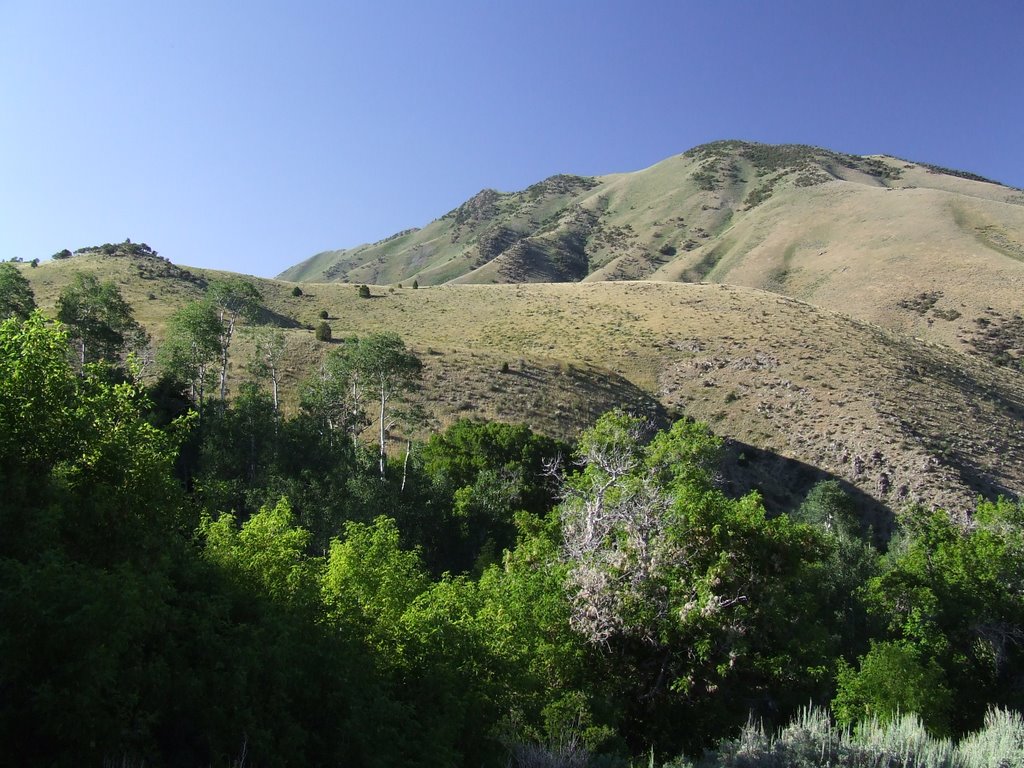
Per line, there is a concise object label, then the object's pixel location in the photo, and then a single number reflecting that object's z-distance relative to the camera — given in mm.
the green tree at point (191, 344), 37906
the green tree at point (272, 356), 43156
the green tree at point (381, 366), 39469
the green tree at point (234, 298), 45656
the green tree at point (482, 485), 31641
